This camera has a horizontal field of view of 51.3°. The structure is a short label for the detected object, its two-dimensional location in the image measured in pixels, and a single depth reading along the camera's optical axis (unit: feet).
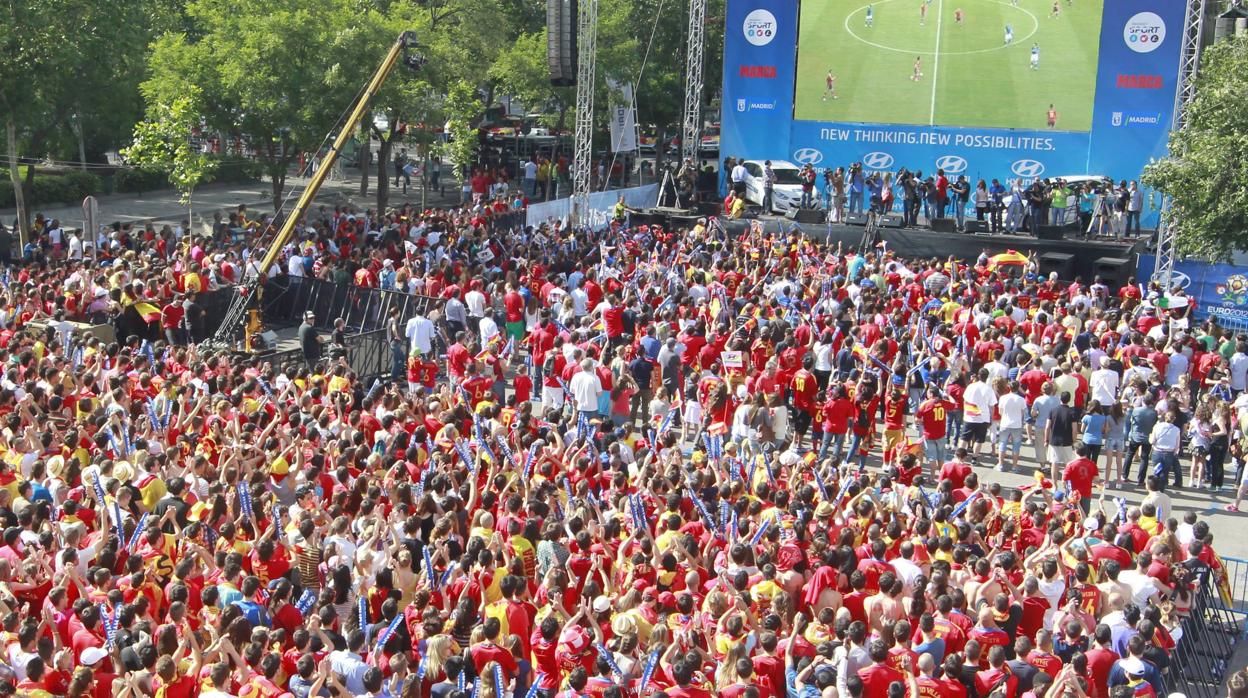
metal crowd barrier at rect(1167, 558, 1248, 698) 33.58
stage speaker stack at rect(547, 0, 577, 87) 86.94
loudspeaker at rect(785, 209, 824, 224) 95.14
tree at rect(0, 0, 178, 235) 79.41
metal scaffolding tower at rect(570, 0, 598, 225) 92.32
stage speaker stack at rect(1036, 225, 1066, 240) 90.07
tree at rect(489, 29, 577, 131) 120.06
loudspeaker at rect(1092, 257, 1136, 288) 84.91
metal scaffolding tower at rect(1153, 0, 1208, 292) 74.13
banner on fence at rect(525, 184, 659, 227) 95.81
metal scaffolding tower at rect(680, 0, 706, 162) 105.40
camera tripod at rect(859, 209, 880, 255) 91.45
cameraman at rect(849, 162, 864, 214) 95.40
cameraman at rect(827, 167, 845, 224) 94.53
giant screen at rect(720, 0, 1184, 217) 94.73
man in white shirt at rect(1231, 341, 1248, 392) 55.36
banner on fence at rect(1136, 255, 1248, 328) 75.41
